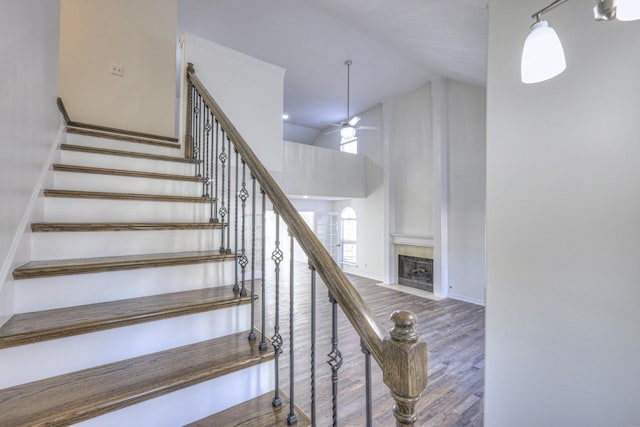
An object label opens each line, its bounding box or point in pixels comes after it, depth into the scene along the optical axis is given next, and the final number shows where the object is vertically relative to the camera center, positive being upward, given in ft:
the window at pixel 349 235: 26.03 -1.59
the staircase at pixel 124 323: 3.23 -1.48
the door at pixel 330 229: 27.14 -1.07
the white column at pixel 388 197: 22.09 +1.76
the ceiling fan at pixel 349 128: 16.28 +5.41
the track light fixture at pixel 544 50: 3.28 +2.19
